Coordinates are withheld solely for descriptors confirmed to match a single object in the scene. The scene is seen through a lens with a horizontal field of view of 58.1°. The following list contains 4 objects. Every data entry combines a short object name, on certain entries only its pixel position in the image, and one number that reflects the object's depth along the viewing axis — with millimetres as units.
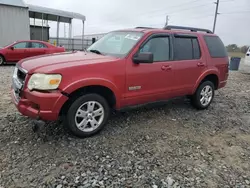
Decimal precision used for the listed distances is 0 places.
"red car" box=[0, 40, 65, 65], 11445
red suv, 3152
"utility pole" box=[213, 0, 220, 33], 29578
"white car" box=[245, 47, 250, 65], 12391
